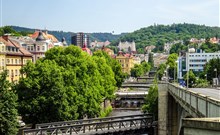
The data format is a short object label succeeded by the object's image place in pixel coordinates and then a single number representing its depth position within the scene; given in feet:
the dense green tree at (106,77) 258.57
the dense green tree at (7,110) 116.78
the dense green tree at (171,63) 559.22
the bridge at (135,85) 516.73
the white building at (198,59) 620.28
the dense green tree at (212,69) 362.12
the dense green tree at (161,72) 604.21
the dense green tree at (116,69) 394.79
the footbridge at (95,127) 135.03
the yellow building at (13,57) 245.04
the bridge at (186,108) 29.58
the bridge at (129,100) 356.36
